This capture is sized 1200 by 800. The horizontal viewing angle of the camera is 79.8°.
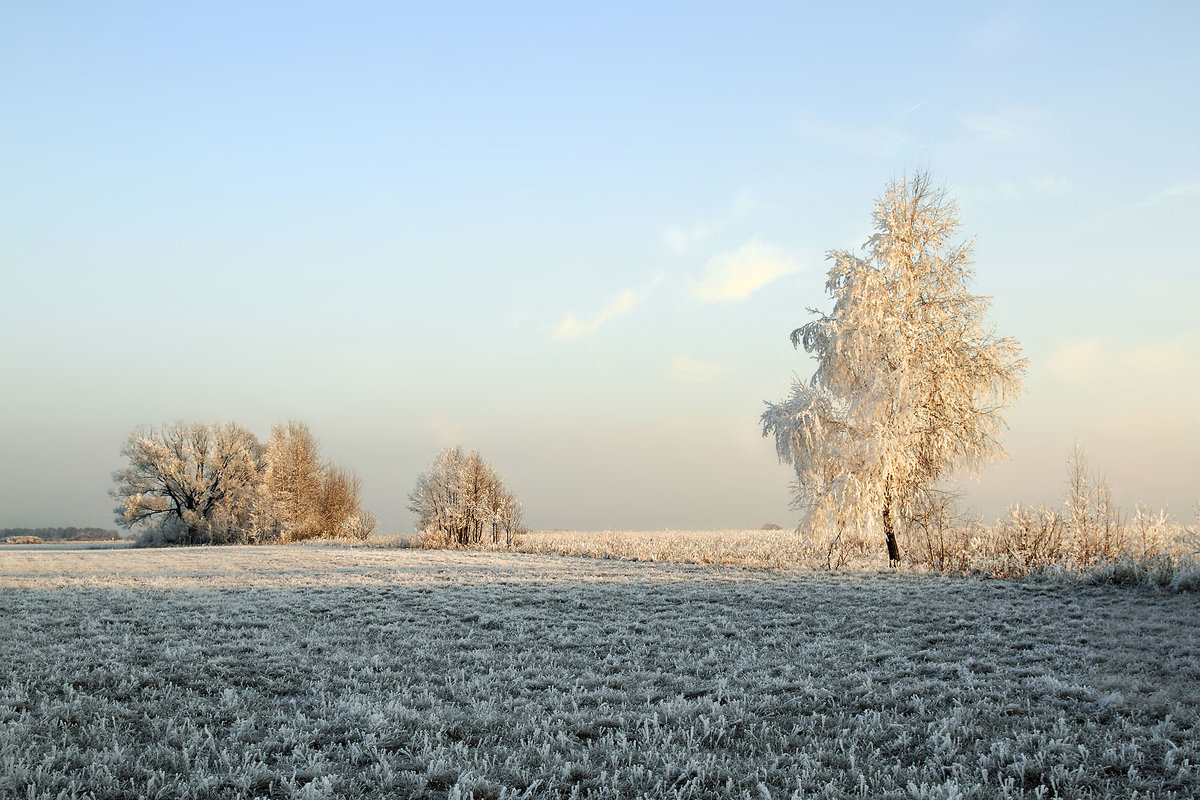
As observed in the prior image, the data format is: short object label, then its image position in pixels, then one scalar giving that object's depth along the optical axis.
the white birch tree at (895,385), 20.17
